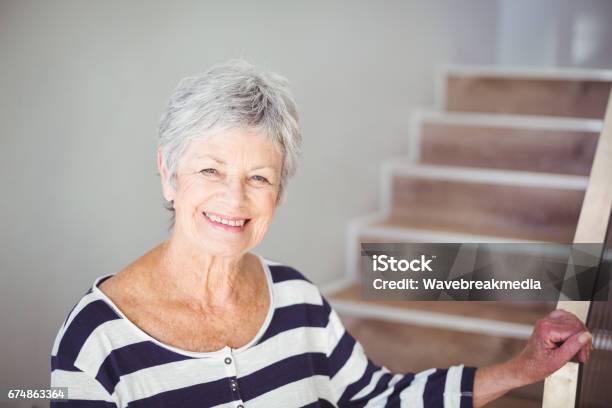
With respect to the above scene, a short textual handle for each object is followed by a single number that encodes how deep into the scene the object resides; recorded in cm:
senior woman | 114
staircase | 241
